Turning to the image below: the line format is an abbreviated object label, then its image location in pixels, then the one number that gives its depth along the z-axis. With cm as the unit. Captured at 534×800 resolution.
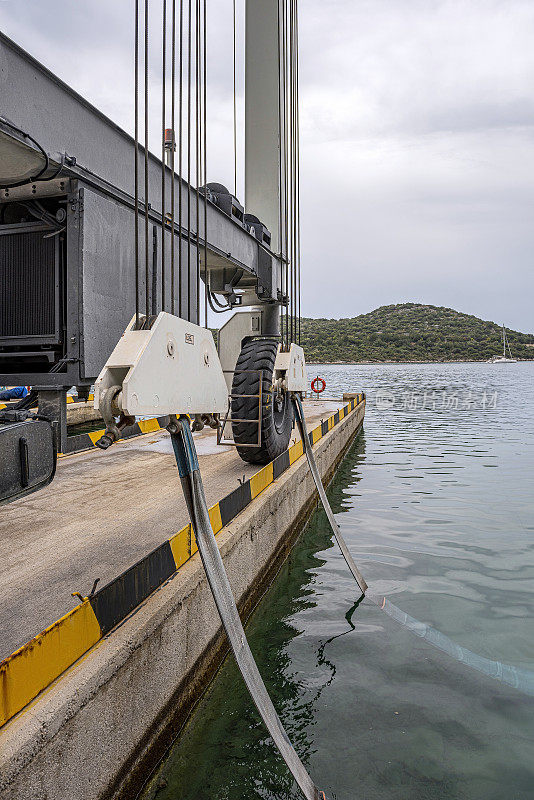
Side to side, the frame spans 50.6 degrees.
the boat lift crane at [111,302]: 215
